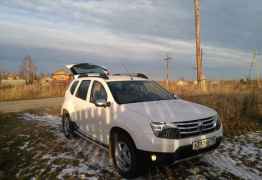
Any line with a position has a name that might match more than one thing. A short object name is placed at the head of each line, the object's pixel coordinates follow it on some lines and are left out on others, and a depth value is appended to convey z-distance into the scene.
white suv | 2.89
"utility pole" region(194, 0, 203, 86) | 12.85
